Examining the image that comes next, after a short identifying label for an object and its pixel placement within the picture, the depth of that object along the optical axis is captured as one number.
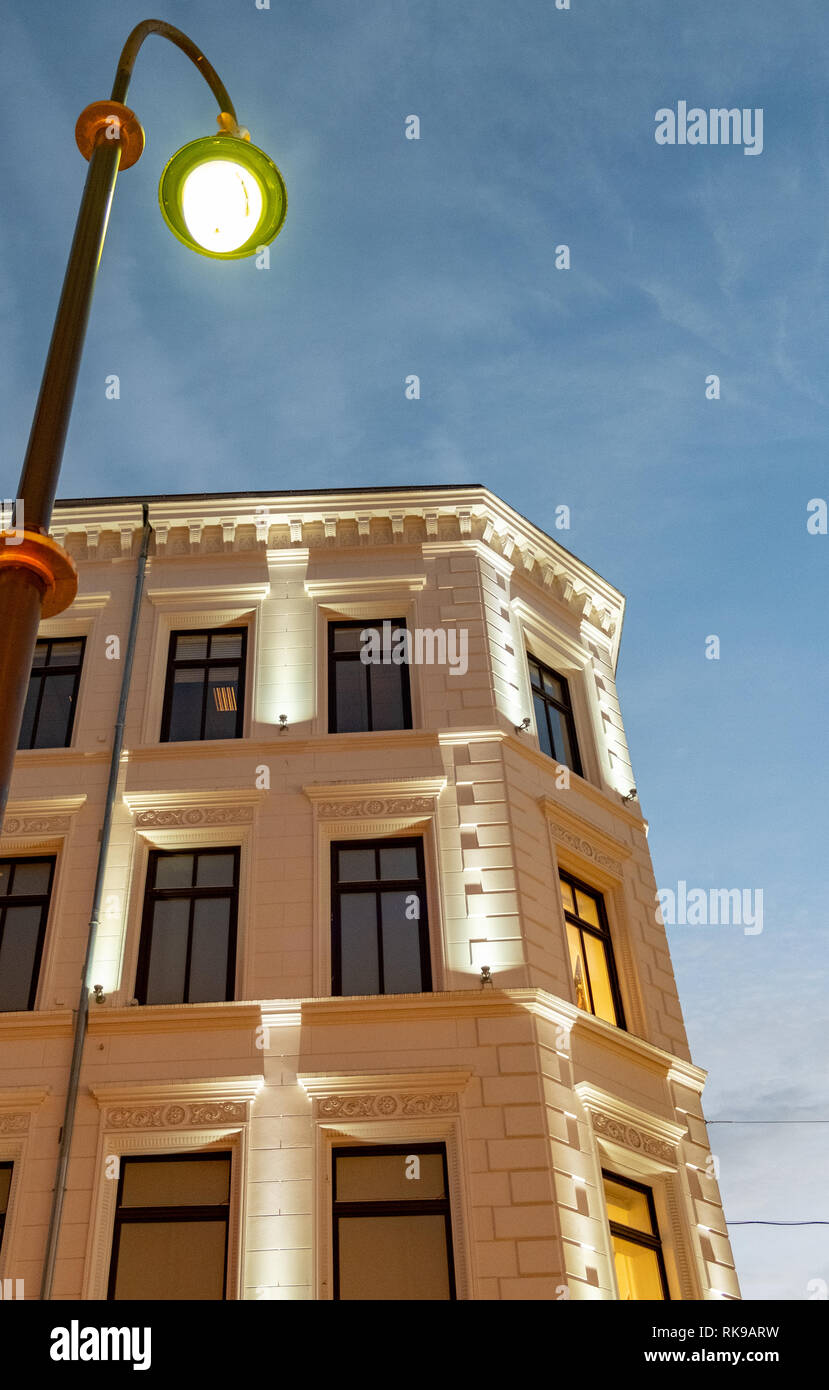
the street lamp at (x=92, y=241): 5.05
